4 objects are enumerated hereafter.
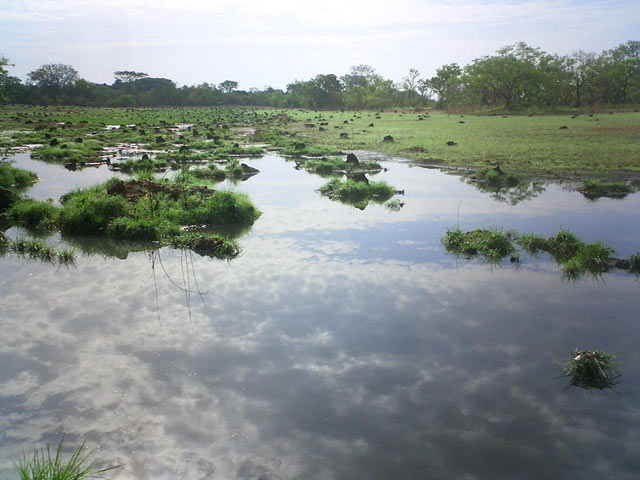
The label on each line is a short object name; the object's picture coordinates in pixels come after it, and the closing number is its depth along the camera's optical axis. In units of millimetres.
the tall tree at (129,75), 131000
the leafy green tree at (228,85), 146112
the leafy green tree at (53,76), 97312
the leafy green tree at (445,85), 83812
